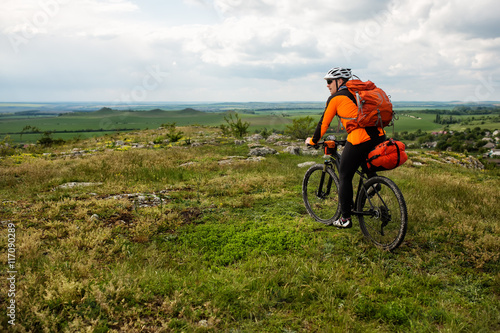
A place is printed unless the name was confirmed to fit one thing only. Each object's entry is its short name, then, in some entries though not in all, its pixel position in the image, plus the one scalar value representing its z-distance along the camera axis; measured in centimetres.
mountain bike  471
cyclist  490
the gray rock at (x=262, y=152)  1767
